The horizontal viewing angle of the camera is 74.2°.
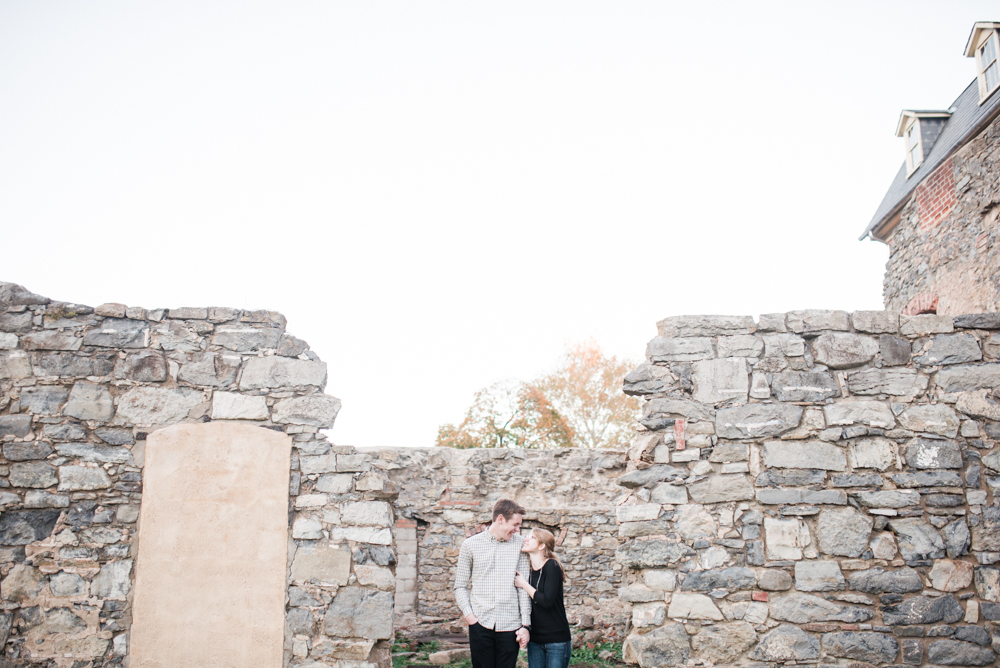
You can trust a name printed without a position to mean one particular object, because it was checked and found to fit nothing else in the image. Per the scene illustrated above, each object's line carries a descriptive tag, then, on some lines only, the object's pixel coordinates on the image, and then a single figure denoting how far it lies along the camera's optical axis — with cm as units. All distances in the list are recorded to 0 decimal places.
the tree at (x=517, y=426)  2150
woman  438
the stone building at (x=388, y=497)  456
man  437
